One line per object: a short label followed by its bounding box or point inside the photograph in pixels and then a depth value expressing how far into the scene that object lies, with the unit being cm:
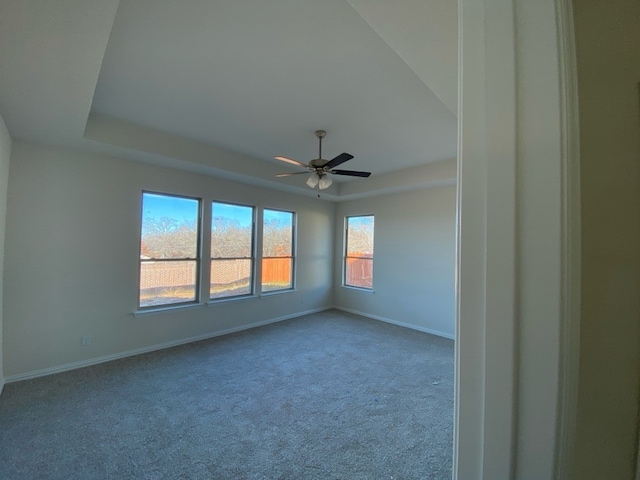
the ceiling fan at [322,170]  297
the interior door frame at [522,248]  40
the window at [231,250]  458
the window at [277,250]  532
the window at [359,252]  601
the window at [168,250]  386
